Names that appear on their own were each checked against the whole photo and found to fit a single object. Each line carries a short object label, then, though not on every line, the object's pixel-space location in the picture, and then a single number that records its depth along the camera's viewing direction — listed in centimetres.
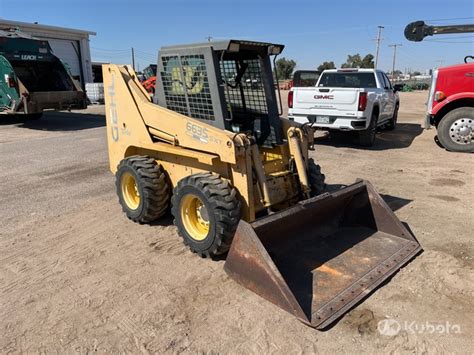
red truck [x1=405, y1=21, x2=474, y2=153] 903
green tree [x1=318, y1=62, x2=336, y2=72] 6727
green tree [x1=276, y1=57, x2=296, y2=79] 7059
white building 2295
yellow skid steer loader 348
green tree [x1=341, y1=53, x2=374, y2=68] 6836
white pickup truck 927
